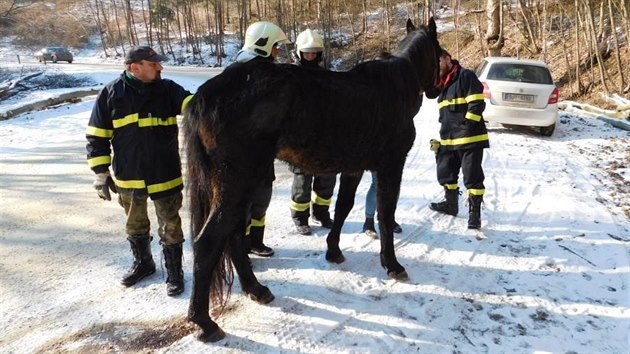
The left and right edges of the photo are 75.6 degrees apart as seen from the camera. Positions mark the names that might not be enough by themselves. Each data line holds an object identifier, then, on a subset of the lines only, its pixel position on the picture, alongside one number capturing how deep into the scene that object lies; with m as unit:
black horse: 2.64
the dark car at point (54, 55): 33.47
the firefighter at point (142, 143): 3.15
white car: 9.38
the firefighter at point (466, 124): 4.55
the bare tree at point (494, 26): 16.86
